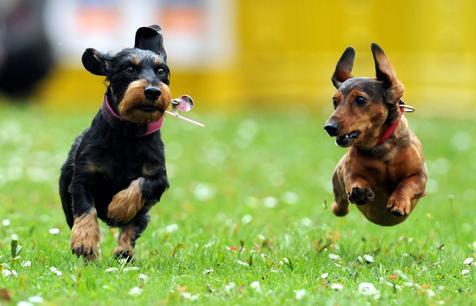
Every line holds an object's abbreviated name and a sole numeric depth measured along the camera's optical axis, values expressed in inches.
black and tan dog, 520.7
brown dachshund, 515.5
